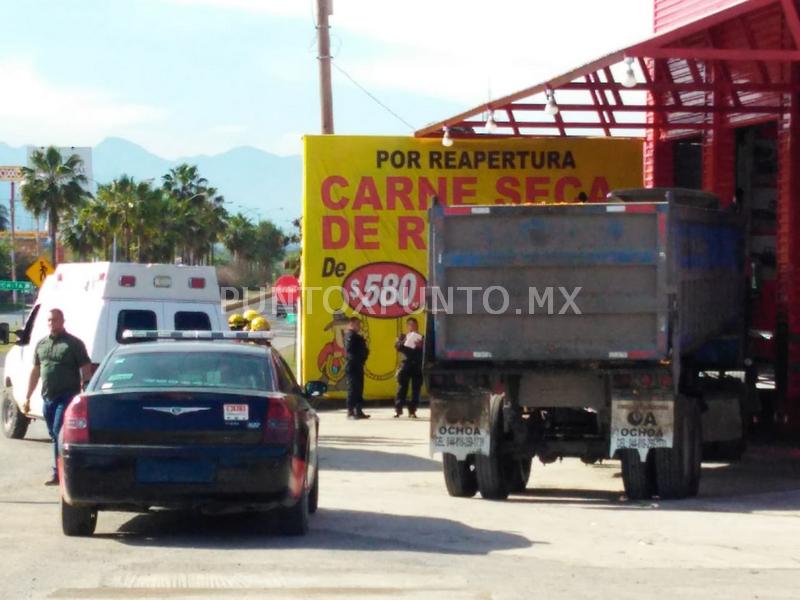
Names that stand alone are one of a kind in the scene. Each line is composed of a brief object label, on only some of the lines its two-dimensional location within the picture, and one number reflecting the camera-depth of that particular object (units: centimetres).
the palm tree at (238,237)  13362
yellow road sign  4172
